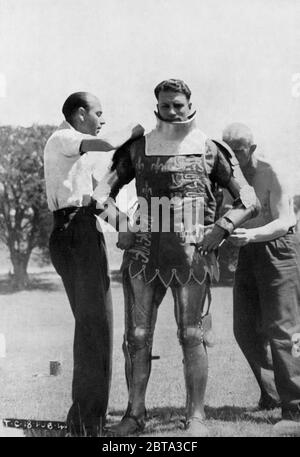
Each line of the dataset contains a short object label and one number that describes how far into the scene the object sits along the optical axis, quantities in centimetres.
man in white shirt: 471
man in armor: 456
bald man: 480
